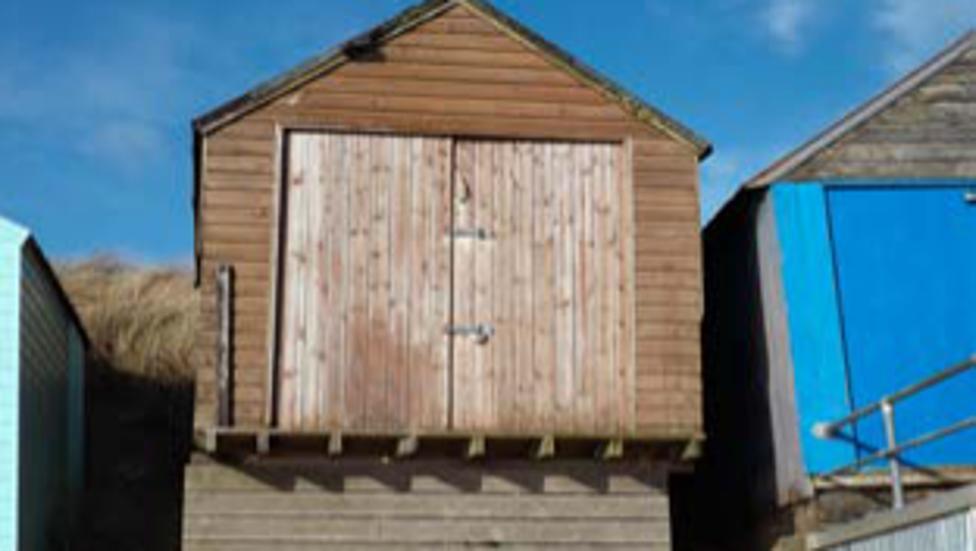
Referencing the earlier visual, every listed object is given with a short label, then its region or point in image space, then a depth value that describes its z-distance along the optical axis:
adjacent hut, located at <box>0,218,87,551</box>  13.73
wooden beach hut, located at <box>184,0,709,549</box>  13.91
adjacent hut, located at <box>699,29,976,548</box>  14.52
